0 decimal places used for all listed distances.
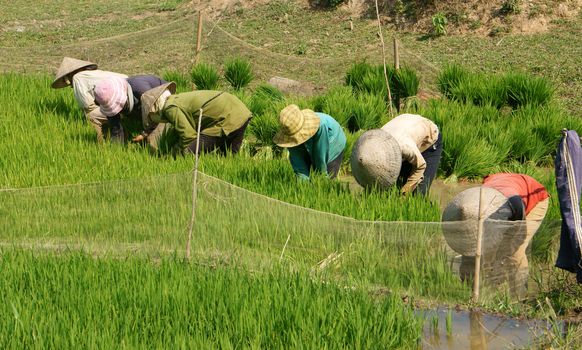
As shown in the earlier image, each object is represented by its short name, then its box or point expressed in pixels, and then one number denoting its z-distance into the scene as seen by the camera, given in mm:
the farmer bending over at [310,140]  11367
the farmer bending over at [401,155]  10367
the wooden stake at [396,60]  18562
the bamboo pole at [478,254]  8580
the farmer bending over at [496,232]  8758
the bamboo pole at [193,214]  9935
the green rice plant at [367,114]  16984
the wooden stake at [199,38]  20330
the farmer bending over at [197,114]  13969
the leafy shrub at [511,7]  25578
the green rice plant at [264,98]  17453
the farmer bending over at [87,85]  15312
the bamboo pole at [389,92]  17734
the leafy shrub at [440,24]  25937
